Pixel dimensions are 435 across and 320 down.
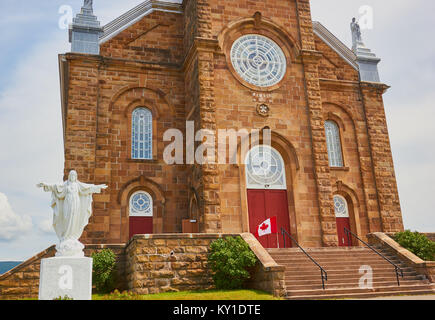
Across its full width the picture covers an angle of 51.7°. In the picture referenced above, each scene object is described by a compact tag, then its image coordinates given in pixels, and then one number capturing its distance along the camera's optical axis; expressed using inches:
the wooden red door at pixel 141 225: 811.4
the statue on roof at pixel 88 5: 897.9
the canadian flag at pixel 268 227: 742.5
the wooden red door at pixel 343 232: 900.0
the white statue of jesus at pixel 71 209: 440.0
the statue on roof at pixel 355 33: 1046.1
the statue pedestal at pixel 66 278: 405.7
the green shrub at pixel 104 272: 595.8
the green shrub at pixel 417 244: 690.8
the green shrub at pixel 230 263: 551.8
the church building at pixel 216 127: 778.8
